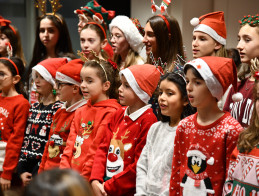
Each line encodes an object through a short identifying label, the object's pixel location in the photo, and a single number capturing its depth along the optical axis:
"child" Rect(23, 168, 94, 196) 1.11
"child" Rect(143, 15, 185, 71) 3.72
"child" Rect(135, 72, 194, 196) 2.89
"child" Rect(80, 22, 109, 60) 4.55
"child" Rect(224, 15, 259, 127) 3.13
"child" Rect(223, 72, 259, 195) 2.30
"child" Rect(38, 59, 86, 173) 3.73
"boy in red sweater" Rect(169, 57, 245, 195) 2.51
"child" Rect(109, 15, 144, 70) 4.26
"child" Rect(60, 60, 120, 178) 3.42
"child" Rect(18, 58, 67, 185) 3.97
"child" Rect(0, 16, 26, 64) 5.54
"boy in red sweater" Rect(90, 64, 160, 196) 3.12
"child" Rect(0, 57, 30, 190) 4.18
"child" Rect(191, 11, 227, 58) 3.49
